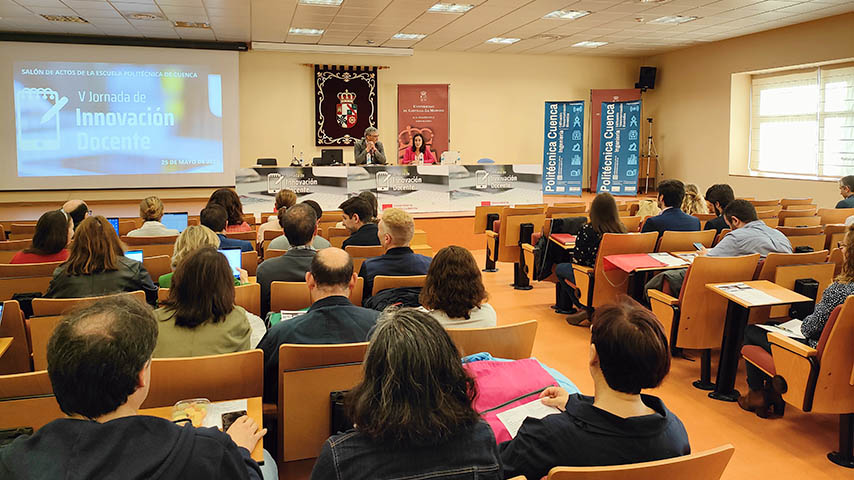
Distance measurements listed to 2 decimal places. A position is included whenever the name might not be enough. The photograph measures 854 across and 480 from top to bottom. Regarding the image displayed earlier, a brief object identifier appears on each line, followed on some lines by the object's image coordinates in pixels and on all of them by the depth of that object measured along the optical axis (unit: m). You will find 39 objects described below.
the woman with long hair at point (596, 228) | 5.12
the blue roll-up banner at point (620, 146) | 13.41
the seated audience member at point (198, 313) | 2.45
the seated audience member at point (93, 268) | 3.37
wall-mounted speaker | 13.90
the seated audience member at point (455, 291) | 2.69
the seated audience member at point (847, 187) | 7.54
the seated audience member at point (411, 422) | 1.38
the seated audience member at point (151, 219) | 5.36
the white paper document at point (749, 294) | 3.45
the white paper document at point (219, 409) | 1.88
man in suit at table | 9.10
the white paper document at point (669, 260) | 4.38
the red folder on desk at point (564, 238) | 5.48
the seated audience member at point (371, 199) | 5.20
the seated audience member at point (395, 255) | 3.76
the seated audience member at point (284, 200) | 6.09
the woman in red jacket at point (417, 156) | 10.88
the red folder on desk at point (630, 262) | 4.36
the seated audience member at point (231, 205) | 5.71
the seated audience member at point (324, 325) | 2.50
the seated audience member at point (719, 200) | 5.85
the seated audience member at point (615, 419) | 1.60
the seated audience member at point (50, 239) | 3.95
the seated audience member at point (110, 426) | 1.23
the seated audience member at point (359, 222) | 4.86
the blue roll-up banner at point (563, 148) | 13.26
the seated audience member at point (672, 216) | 5.40
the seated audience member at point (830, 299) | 3.04
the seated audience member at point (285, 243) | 4.71
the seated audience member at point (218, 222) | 4.75
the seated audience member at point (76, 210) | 5.31
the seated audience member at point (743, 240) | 4.26
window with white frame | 10.35
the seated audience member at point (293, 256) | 3.77
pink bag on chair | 2.01
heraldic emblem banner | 12.23
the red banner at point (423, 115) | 12.77
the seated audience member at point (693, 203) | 6.61
